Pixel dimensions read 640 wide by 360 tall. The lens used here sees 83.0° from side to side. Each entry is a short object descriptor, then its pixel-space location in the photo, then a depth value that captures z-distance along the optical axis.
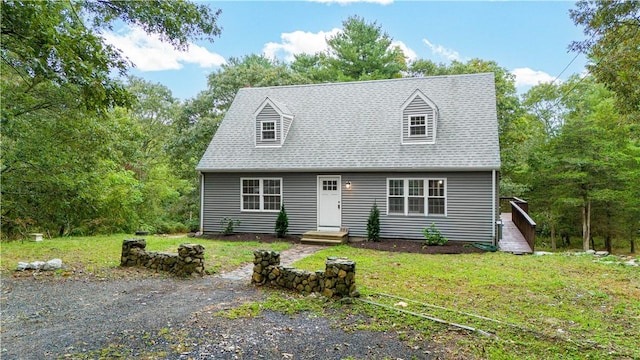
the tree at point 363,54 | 24.89
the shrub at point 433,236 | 10.99
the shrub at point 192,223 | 20.99
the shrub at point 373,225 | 11.65
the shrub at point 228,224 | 12.98
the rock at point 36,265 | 7.29
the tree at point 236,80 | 19.16
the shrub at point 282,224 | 12.50
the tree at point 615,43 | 6.89
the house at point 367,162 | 11.13
